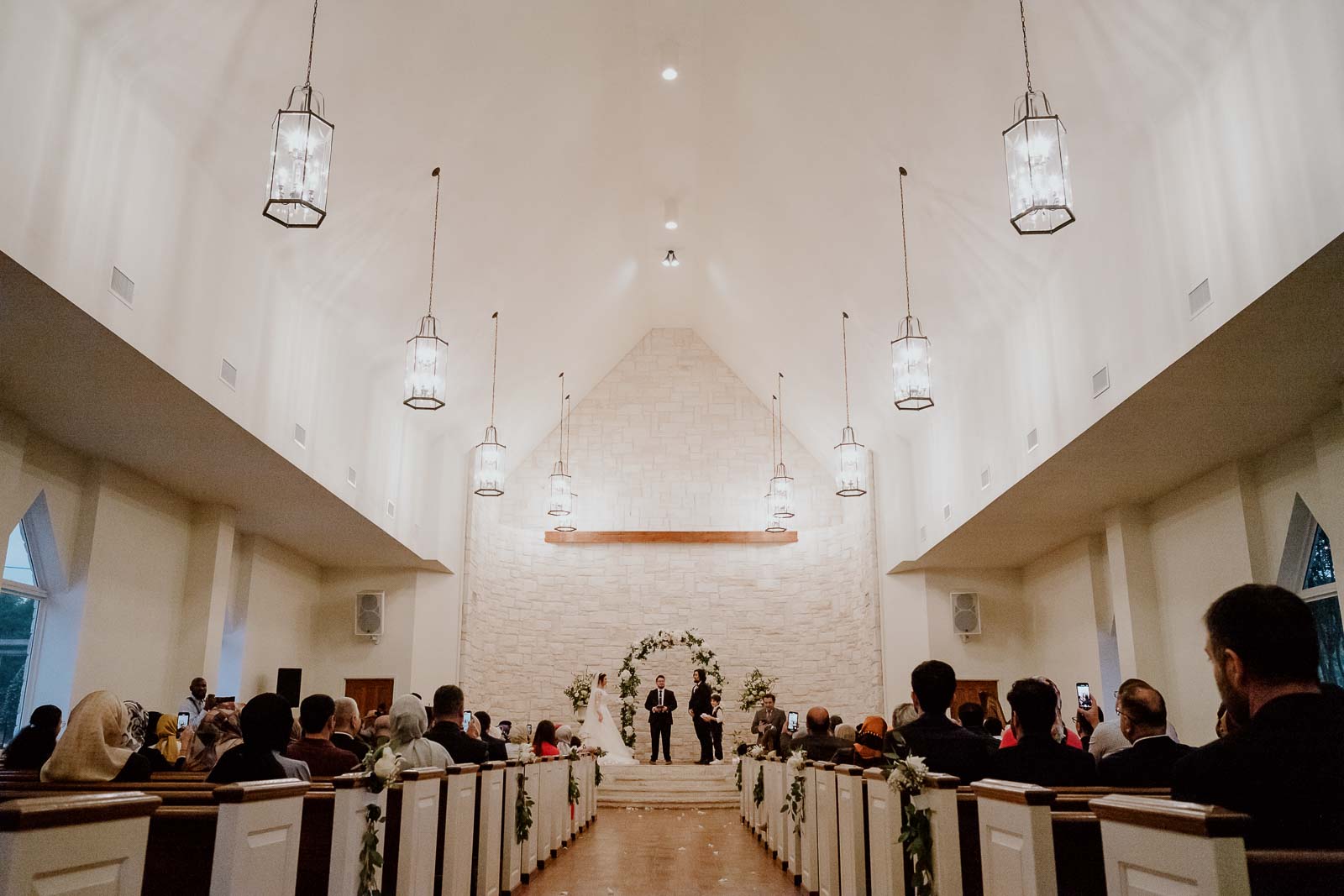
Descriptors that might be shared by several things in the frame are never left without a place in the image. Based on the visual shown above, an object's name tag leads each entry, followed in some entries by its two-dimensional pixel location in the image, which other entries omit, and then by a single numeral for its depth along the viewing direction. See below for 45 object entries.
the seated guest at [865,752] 5.04
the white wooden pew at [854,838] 4.61
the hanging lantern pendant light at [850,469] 10.89
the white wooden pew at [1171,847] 1.75
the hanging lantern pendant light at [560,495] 13.80
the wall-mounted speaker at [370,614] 13.81
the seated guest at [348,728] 5.45
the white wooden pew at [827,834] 5.24
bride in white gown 13.88
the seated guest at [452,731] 5.57
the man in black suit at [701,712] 14.01
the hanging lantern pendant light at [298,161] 4.78
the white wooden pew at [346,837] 3.43
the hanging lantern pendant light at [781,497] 13.97
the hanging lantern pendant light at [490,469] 10.51
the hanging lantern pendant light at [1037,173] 4.99
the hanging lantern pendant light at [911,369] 7.62
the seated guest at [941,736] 3.88
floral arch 14.71
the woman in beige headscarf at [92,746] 3.72
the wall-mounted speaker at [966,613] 13.80
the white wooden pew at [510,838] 6.02
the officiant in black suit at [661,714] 14.11
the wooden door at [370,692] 13.59
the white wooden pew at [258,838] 2.70
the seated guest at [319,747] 4.45
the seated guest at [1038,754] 3.53
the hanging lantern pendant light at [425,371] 7.55
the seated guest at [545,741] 8.73
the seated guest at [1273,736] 1.90
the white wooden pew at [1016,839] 2.57
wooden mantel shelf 15.95
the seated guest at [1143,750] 3.62
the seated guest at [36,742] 4.73
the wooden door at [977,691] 13.51
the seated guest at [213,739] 5.82
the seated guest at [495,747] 6.44
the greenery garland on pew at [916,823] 3.52
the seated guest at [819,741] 6.80
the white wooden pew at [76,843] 1.85
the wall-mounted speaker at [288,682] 12.16
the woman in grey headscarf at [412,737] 4.88
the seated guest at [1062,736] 6.39
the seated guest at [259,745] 3.54
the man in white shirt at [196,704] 8.69
